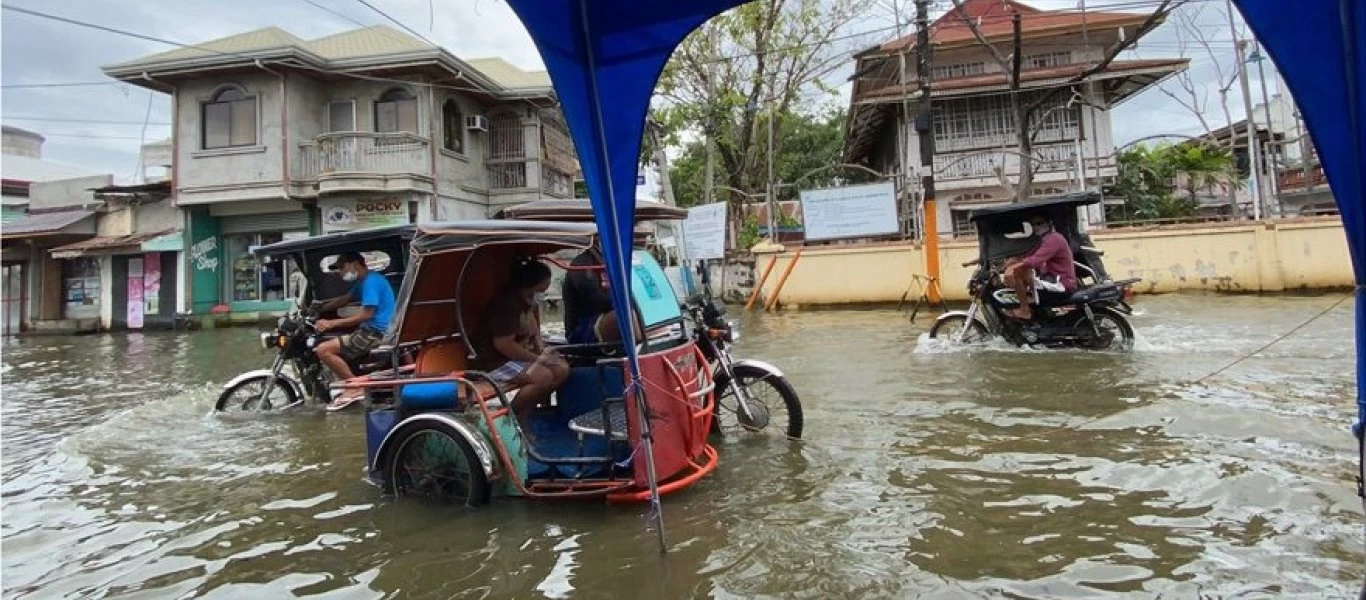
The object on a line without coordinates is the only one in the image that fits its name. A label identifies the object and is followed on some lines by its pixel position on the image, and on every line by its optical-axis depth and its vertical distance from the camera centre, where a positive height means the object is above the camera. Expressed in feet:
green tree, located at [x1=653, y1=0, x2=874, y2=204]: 76.59 +26.61
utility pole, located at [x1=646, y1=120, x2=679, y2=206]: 69.97 +15.91
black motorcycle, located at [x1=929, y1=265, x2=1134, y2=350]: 29.22 -0.07
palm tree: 81.61 +15.72
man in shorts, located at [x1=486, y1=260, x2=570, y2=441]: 15.30 +0.05
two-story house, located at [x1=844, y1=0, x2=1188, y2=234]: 74.59 +22.23
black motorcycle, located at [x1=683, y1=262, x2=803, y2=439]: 18.26 -1.23
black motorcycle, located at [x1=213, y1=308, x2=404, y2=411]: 25.49 -0.57
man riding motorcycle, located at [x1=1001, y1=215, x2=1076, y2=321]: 29.09 +1.85
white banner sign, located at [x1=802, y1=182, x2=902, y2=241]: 58.08 +8.93
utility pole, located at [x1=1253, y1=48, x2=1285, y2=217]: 63.73 +11.08
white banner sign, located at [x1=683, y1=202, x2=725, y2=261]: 61.26 +8.31
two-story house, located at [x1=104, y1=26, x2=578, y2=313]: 66.23 +18.88
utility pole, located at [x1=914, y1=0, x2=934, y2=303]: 48.96 +14.47
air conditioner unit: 75.25 +22.03
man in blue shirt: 24.76 +1.09
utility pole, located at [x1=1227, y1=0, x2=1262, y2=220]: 58.54 +11.34
